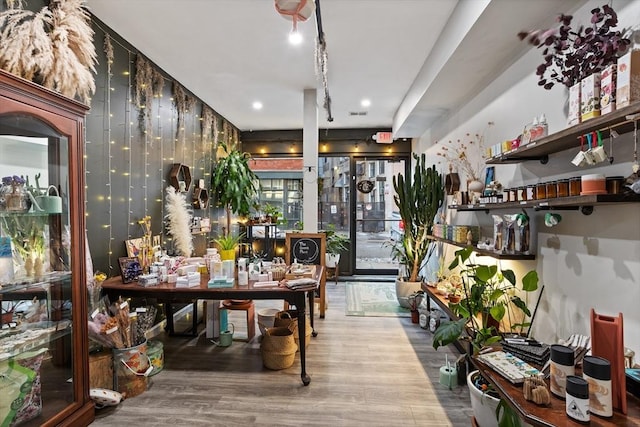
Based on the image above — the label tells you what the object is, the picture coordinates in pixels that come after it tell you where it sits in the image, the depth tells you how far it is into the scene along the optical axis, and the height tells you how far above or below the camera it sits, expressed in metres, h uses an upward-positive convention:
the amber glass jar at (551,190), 1.77 +0.12
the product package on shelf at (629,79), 1.26 +0.51
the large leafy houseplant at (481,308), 1.93 -0.63
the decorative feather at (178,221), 3.85 -0.10
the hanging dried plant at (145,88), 3.31 +1.30
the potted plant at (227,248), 3.21 -0.35
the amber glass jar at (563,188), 1.66 +0.12
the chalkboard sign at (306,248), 4.18 -0.45
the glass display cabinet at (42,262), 1.80 -0.29
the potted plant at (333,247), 6.05 -0.64
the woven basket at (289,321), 3.08 -1.02
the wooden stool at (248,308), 3.37 -0.97
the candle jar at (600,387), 1.12 -0.60
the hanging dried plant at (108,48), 2.85 +1.42
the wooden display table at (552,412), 1.11 -0.71
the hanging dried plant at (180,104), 4.06 +1.37
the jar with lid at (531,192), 1.96 +0.12
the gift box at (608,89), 1.35 +0.51
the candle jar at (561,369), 1.26 -0.60
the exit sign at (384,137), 6.28 +1.42
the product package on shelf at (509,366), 1.41 -0.70
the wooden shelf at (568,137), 1.30 +0.36
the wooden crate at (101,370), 2.31 -1.11
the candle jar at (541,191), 1.85 +0.11
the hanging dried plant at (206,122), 4.90 +1.36
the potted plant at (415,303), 4.00 -1.13
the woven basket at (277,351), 2.80 -1.18
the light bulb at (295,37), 2.90 +1.54
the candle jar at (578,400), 1.10 -0.63
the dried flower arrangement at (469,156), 3.25 +0.61
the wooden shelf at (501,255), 2.23 -0.30
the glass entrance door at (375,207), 6.62 +0.10
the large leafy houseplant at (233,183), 5.27 +0.48
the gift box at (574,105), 1.55 +0.51
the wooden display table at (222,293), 2.60 -0.64
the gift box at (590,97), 1.45 +0.51
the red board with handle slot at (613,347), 1.16 -0.50
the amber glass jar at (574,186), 1.58 +0.12
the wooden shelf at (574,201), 1.37 +0.05
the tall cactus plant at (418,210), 4.46 +0.03
